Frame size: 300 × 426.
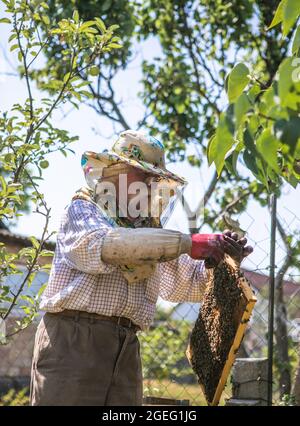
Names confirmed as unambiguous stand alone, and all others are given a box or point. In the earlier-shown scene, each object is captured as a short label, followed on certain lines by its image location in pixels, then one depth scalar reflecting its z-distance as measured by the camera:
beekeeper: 2.67
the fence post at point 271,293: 3.77
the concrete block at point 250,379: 3.86
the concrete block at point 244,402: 3.71
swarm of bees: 2.66
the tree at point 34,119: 3.61
